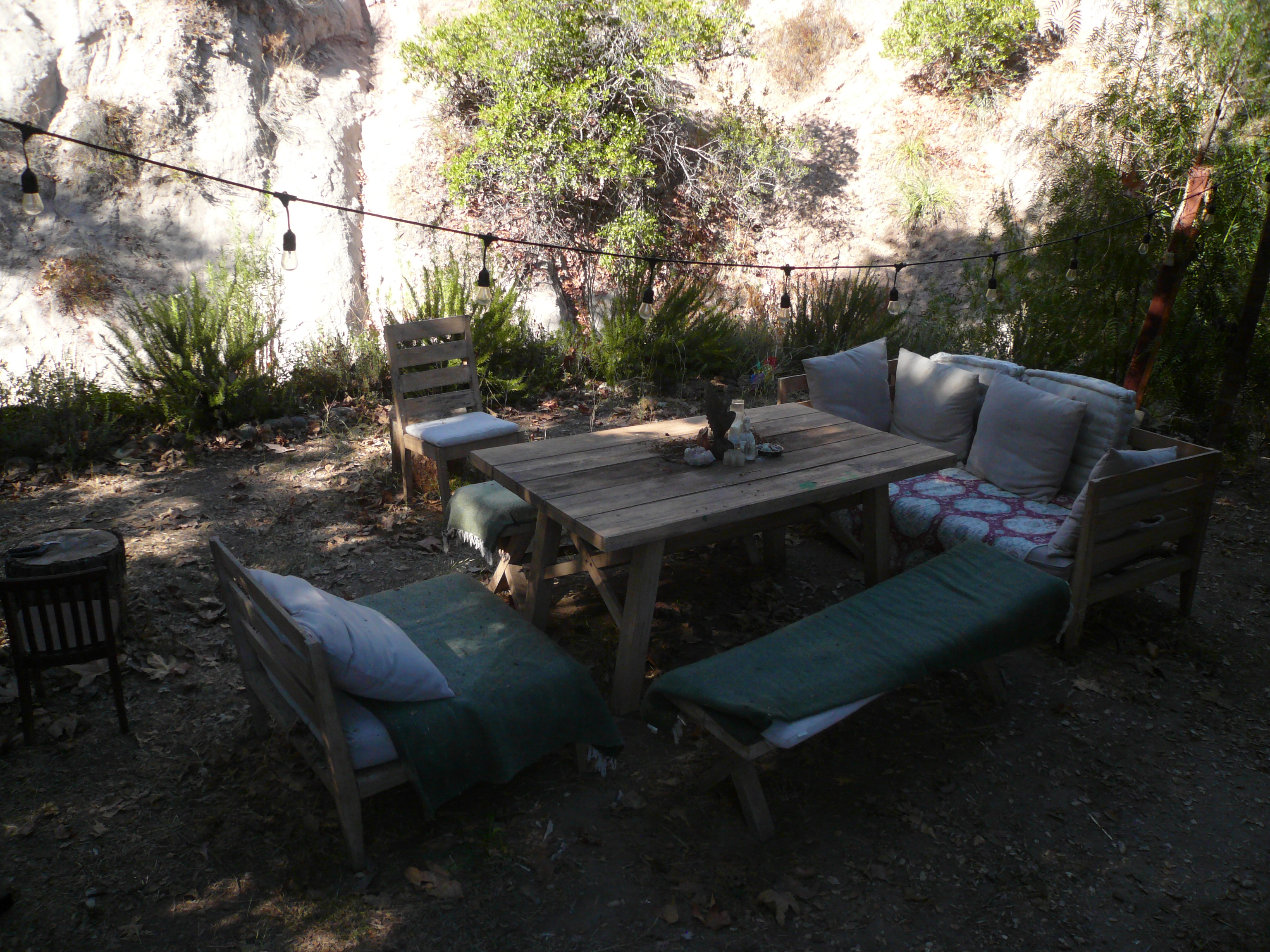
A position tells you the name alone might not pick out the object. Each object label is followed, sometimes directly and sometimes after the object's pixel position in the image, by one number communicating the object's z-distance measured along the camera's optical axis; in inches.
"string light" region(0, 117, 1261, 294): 122.1
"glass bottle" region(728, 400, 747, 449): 142.4
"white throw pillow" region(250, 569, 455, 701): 90.2
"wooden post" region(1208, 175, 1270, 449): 182.4
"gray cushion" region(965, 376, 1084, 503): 161.0
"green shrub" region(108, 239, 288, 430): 229.6
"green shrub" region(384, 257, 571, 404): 259.4
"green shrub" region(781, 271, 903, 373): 294.0
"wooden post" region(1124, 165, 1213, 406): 221.5
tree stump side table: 123.4
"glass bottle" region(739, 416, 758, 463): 143.0
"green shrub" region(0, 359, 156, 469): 215.2
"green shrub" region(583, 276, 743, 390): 285.1
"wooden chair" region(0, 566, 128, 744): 109.5
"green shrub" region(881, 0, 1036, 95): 420.8
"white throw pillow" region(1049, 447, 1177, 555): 136.3
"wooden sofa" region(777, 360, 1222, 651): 137.1
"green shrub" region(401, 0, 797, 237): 396.2
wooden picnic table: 121.6
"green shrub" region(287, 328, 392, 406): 269.3
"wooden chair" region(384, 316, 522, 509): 190.5
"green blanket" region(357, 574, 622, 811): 94.9
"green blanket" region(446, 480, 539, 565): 146.9
